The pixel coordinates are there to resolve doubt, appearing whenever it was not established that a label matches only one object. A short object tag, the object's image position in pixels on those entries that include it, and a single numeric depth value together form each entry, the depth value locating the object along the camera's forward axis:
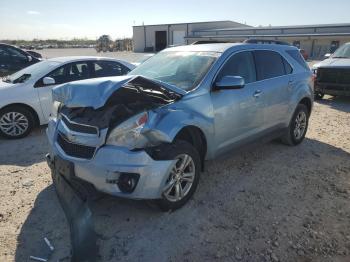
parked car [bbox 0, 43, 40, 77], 12.27
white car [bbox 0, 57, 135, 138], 6.35
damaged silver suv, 3.29
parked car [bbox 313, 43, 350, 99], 10.02
